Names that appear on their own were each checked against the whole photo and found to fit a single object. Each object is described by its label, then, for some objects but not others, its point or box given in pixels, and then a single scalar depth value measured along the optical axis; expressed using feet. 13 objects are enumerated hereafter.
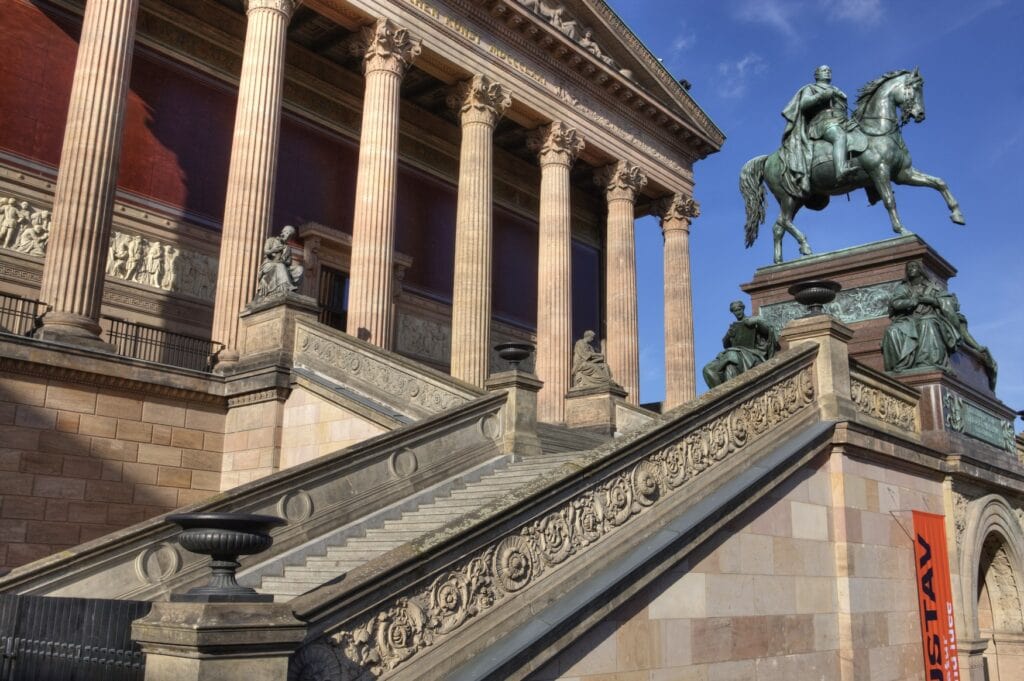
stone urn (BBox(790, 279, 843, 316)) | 31.94
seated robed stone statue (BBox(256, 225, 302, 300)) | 56.03
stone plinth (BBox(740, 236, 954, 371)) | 37.88
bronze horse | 40.27
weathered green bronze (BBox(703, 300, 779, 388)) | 38.63
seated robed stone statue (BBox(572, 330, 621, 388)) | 65.51
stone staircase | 29.60
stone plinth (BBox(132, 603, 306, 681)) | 14.58
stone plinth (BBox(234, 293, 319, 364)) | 52.85
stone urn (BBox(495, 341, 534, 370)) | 41.91
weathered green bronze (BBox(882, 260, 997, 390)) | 35.29
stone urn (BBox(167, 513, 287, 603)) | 15.02
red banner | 32.50
